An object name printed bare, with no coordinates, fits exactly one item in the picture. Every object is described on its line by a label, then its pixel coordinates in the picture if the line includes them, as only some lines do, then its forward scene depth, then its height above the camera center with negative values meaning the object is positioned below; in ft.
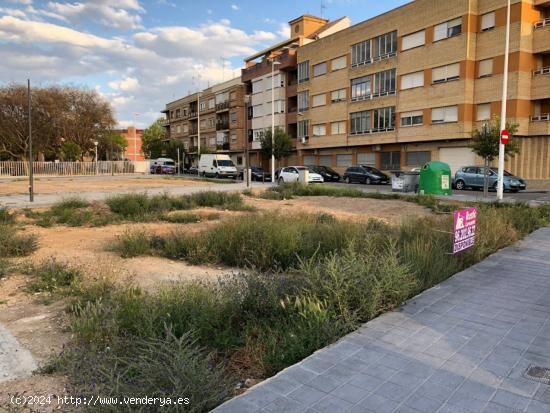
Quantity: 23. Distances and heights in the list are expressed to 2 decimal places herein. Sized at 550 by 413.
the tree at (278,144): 152.70 +6.44
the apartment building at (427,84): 105.50 +21.77
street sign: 67.21 +3.93
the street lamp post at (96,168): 206.90 -2.05
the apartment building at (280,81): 189.67 +35.91
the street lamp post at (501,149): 67.65 +2.18
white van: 165.48 -0.86
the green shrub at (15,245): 28.32 -5.02
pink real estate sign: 21.26 -3.04
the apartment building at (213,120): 234.99 +25.03
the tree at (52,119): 177.27 +17.70
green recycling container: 69.46 -2.33
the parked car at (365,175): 124.16 -3.13
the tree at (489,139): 78.84 +4.29
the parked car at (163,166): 218.18 -1.20
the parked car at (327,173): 141.18 -2.74
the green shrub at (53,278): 20.51 -5.29
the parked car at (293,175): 120.88 -2.99
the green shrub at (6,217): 40.87 -4.98
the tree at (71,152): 192.34 +4.81
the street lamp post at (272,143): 151.33 +6.72
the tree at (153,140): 306.14 +16.32
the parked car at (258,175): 155.87 -3.80
